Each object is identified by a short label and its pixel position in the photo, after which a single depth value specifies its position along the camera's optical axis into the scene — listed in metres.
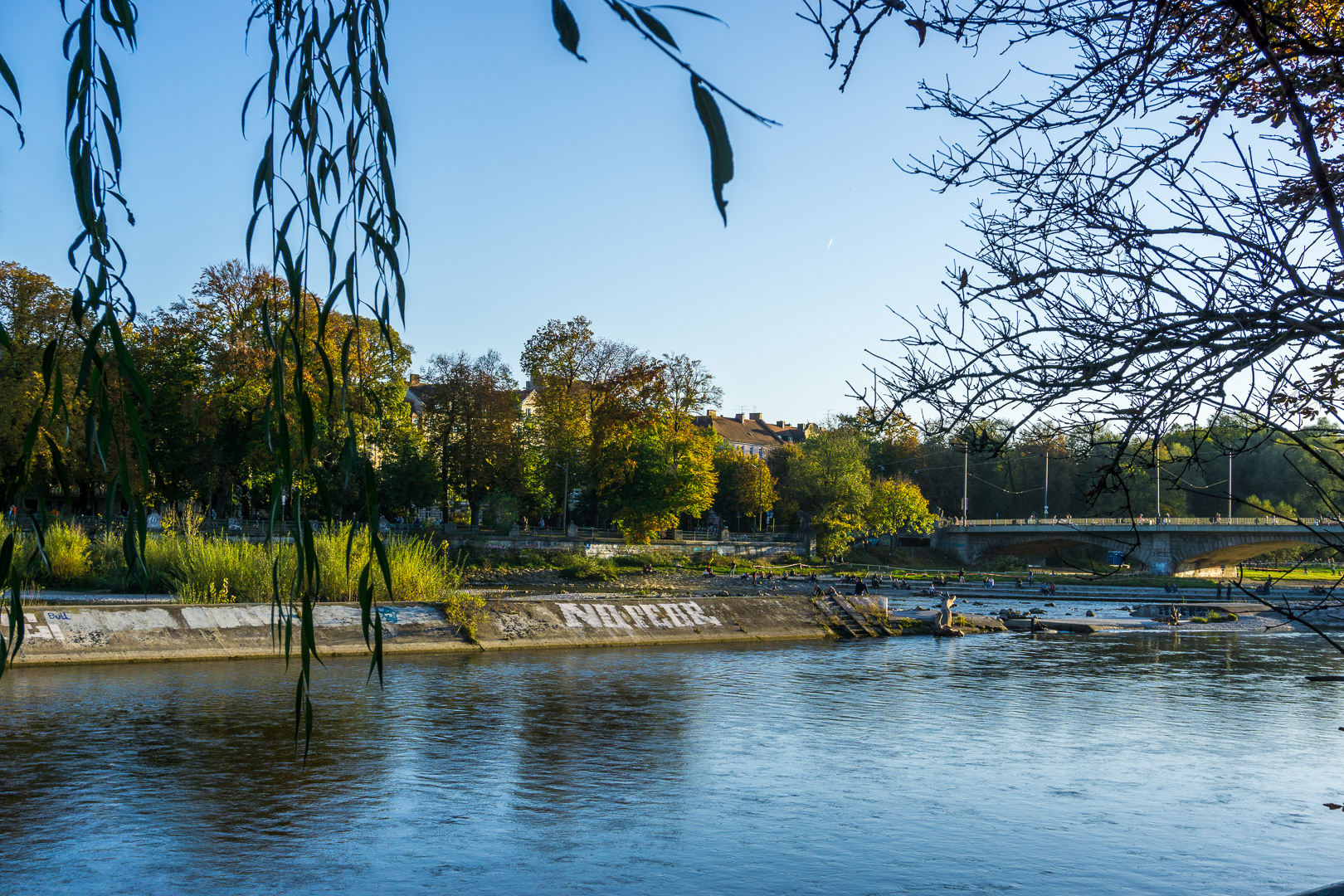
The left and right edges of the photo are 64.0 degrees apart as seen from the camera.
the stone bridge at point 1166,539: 77.50
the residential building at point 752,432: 143.25
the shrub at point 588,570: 58.88
